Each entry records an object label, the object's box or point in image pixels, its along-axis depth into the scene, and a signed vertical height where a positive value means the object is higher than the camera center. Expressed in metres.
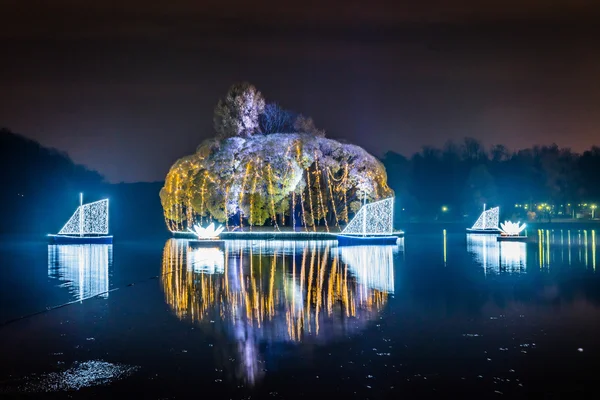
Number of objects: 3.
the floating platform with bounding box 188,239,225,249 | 30.31 -1.09
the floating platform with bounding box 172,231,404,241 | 36.85 -0.91
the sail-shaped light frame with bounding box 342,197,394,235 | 31.03 -0.10
